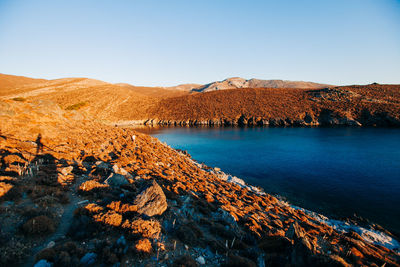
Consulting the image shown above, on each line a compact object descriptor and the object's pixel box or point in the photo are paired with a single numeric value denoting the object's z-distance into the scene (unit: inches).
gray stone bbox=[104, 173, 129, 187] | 304.3
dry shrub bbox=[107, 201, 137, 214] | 223.3
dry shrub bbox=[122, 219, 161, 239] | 193.0
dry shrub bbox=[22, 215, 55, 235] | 168.0
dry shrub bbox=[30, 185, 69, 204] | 227.9
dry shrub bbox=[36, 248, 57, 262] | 137.3
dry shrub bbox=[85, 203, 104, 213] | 213.1
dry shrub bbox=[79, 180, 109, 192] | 267.0
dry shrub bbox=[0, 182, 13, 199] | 214.1
